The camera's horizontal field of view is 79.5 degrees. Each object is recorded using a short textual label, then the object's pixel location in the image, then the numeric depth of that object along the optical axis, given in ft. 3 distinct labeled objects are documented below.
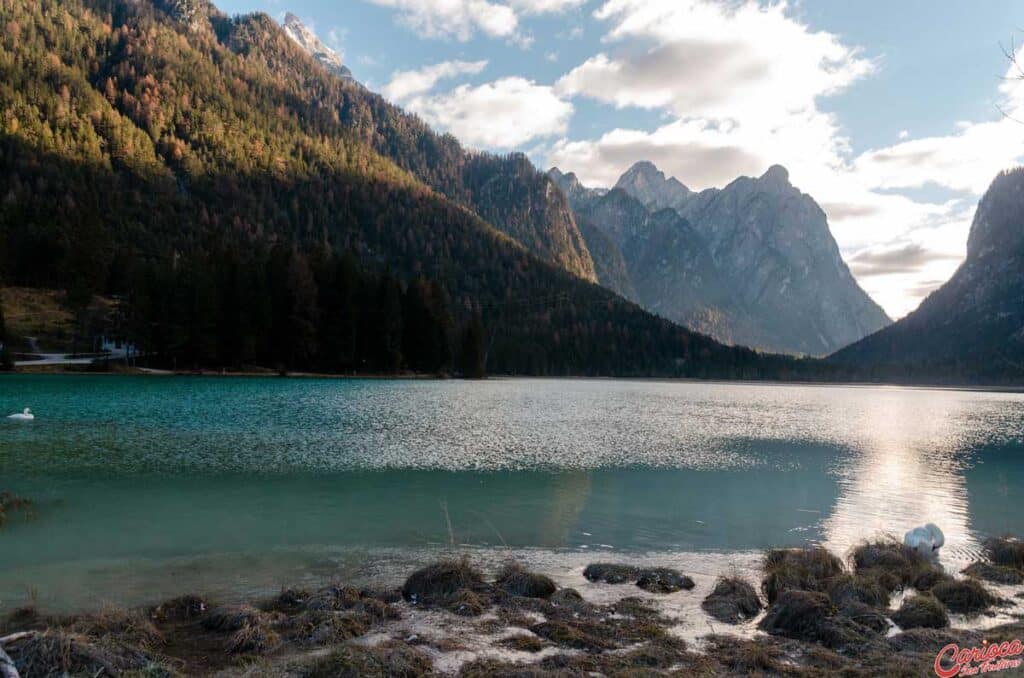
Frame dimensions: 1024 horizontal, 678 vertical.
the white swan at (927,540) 61.98
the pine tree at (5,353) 287.48
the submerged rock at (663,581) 49.52
